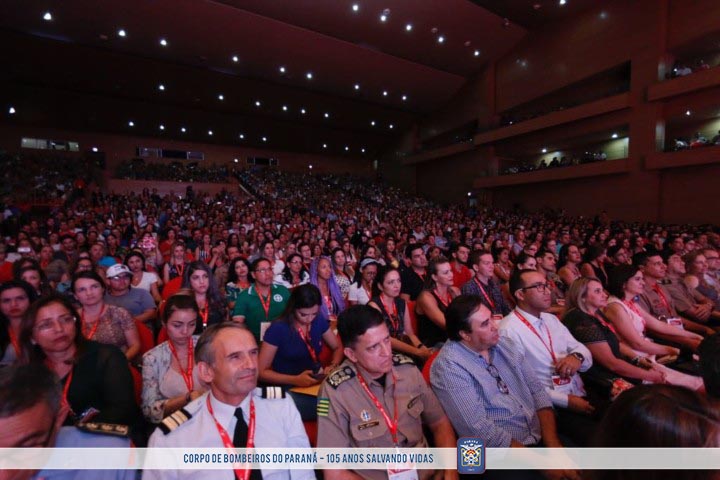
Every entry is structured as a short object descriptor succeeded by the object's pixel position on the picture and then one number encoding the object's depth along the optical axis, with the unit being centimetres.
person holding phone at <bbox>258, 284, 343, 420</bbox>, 253
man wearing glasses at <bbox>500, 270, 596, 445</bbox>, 219
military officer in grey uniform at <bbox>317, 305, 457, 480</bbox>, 167
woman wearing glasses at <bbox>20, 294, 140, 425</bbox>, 181
